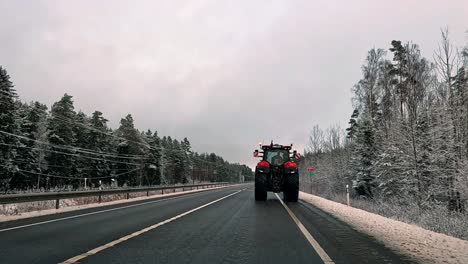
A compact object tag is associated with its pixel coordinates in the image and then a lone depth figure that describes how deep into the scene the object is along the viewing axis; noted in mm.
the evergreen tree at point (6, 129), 40719
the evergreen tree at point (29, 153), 50219
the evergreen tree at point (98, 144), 66000
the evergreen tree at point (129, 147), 74188
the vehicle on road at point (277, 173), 21453
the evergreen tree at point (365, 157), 34438
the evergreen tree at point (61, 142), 55906
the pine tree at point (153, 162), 80562
